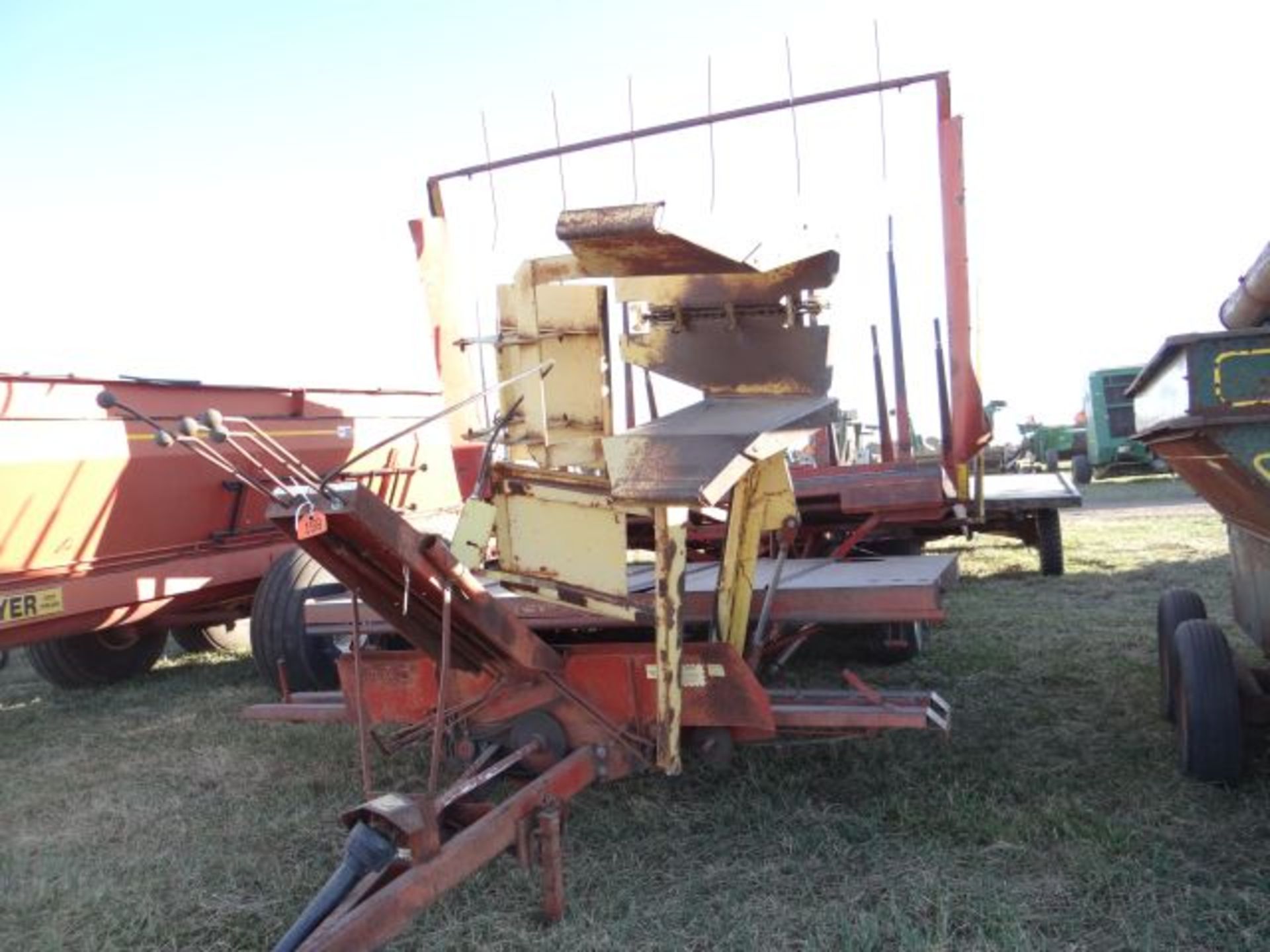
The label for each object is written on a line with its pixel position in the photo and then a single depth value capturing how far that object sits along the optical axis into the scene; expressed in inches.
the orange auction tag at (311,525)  96.3
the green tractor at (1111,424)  762.8
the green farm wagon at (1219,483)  104.0
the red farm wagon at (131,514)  197.6
